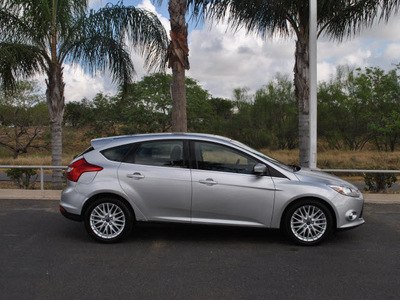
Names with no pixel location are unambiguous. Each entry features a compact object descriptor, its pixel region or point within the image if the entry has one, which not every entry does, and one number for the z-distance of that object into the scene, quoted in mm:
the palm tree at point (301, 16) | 10867
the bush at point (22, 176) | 11768
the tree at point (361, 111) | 30672
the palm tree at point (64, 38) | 11062
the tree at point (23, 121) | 31148
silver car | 5504
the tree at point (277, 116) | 35438
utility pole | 9250
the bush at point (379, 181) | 10461
